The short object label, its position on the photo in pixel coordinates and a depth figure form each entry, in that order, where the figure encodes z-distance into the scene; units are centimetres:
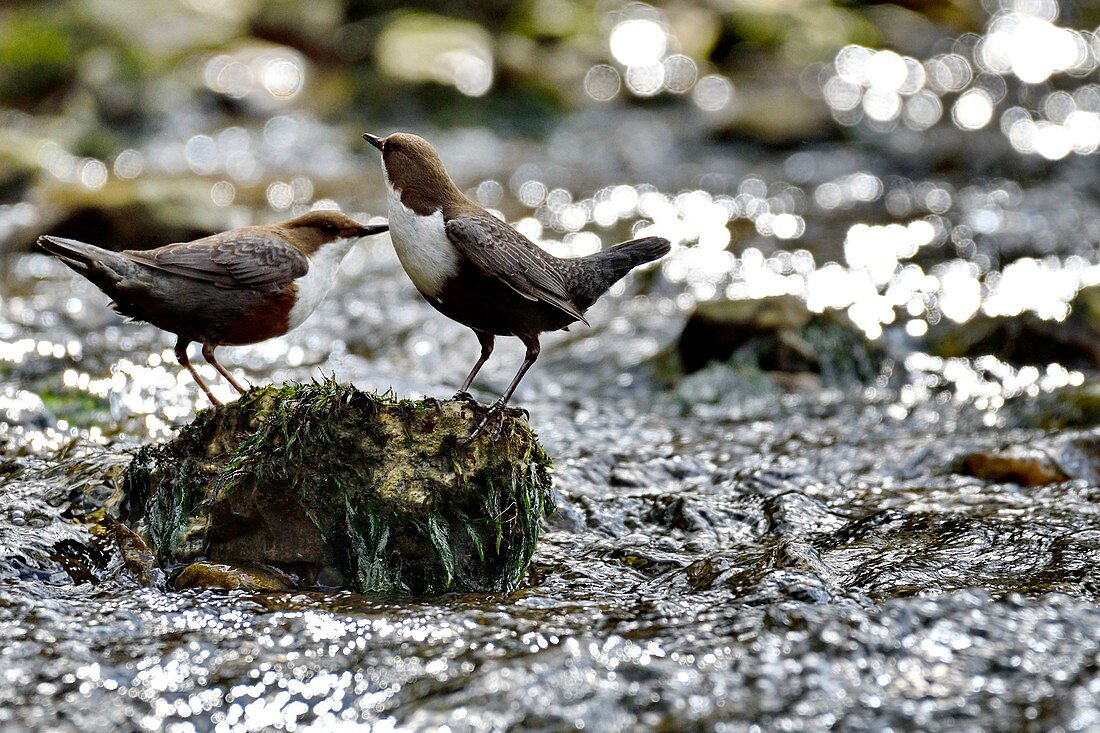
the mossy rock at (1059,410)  1148
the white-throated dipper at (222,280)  861
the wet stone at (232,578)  692
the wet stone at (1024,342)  1343
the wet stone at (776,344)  1335
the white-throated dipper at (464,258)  788
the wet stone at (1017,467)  974
